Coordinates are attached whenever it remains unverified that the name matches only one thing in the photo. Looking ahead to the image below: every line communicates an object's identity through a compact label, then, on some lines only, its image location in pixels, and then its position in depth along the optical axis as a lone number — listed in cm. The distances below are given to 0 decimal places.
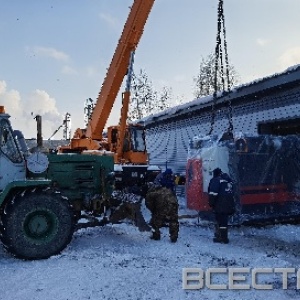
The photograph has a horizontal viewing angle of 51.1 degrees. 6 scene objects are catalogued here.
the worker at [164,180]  704
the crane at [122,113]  984
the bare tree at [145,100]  4208
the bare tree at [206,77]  3697
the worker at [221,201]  637
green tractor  527
